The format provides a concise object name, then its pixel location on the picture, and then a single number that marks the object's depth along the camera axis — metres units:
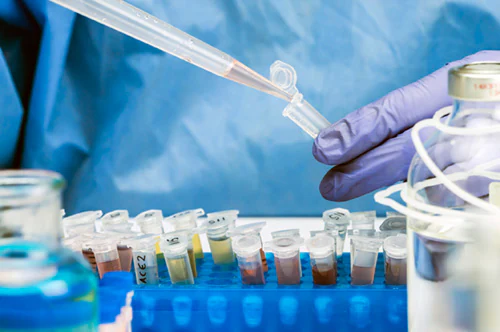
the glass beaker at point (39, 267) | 0.34
